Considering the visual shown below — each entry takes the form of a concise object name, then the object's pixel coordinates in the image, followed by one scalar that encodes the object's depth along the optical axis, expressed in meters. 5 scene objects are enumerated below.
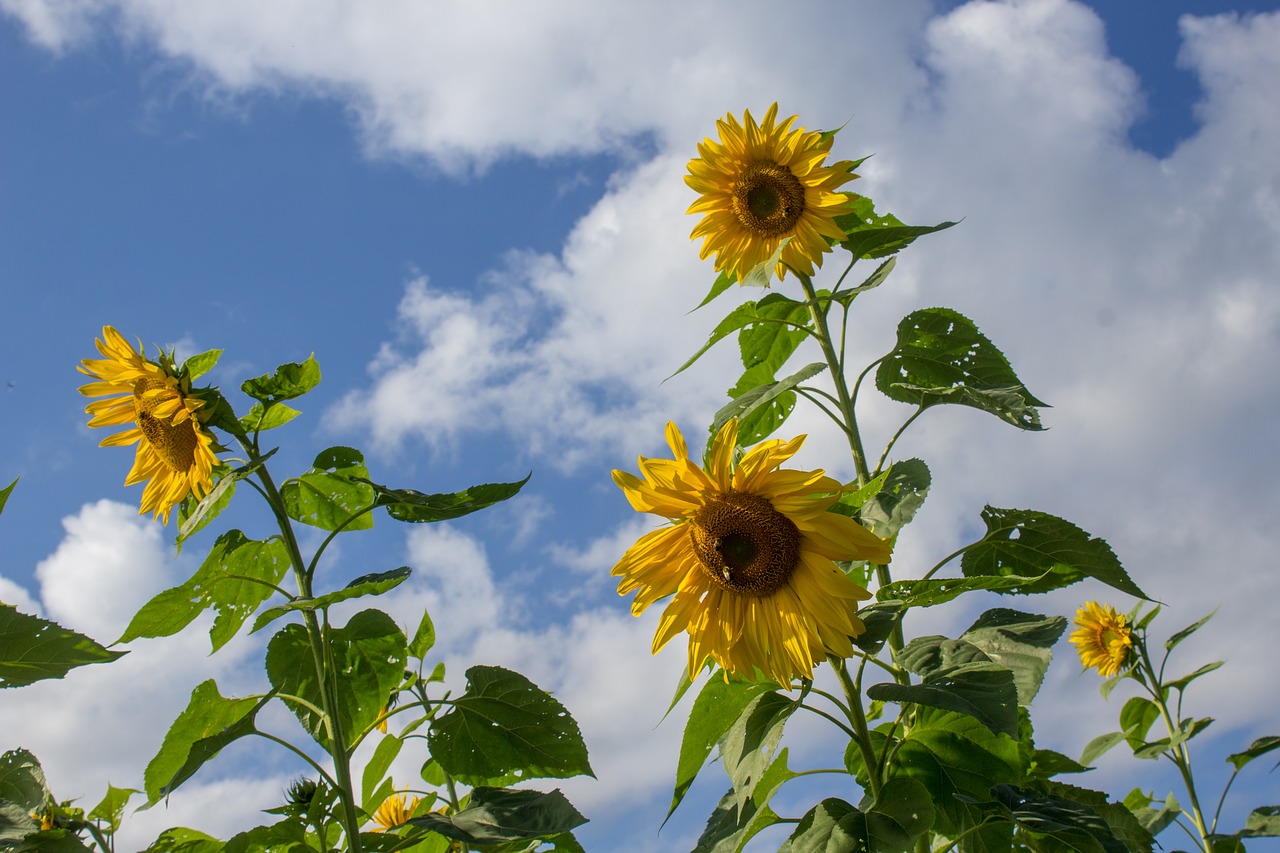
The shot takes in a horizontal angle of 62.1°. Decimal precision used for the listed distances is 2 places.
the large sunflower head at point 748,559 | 2.44
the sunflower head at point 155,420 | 3.08
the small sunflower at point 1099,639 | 6.59
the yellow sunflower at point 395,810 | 4.22
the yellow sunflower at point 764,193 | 3.63
